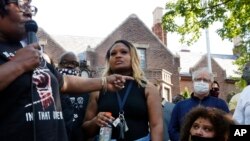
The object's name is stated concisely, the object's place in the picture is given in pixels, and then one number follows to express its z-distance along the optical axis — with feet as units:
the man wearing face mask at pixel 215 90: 23.07
